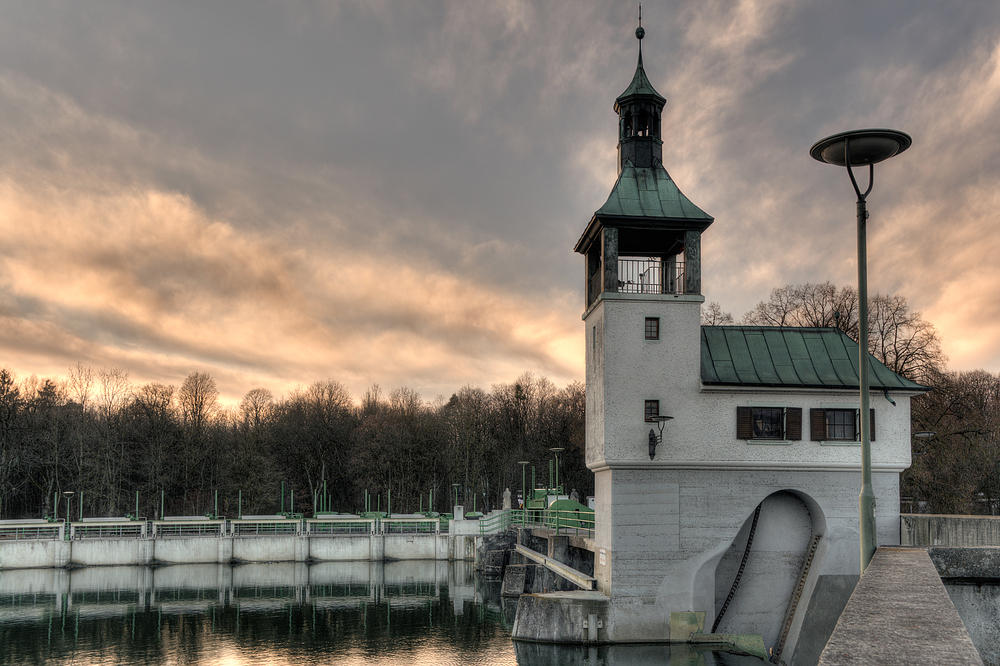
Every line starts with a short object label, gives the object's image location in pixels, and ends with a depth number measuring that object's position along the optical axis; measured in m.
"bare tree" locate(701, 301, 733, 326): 60.16
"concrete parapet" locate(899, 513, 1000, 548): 20.58
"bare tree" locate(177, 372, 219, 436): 91.94
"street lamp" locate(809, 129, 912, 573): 11.86
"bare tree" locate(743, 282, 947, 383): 50.66
